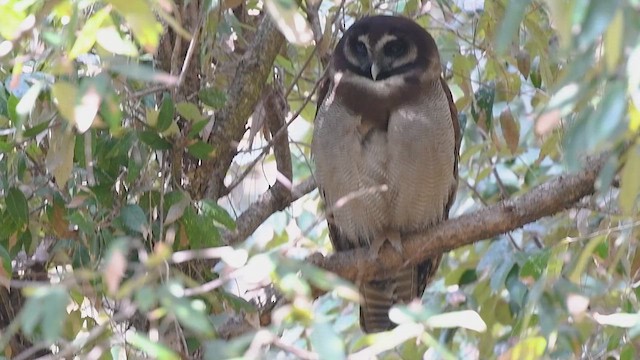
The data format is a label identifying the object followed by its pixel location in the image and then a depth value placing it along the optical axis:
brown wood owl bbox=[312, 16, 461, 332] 12.59
